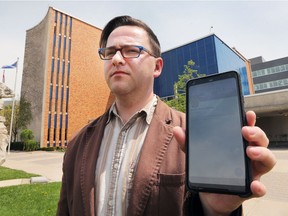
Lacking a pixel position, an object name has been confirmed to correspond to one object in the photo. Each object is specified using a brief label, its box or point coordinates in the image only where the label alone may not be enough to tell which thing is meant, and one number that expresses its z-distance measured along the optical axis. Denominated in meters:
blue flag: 20.34
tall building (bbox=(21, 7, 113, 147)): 25.66
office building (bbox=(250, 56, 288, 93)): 47.09
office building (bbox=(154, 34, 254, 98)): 28.95
